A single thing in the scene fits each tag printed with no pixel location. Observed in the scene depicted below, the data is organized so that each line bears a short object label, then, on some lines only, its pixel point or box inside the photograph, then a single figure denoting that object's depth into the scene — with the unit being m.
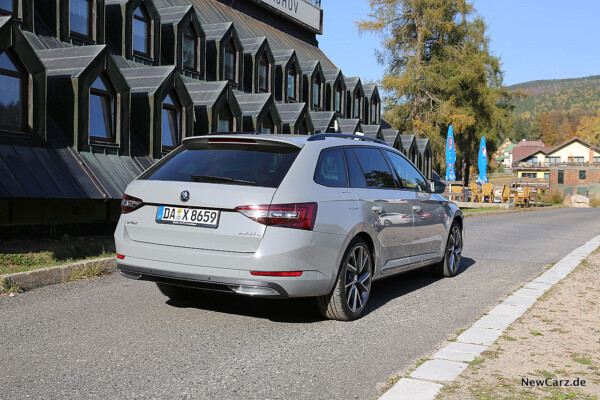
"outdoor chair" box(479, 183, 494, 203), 38.34
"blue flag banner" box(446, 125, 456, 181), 29.56
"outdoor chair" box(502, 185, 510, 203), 39.79
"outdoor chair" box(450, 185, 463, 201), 38.24
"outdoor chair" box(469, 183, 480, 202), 40.19
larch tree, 45.81
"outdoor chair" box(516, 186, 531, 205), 42.28
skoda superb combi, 5.03
